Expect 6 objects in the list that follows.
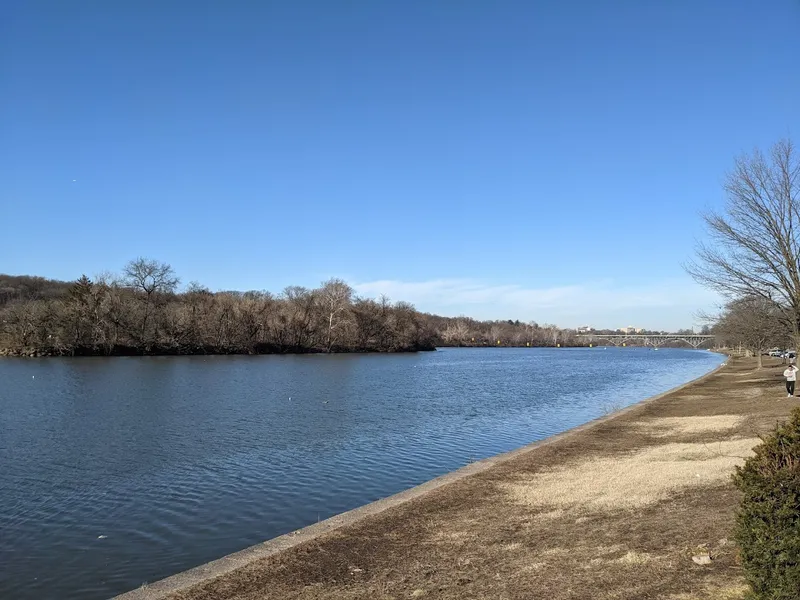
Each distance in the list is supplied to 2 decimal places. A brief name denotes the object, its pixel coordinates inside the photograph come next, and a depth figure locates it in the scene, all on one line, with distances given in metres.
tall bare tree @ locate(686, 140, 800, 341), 23.70
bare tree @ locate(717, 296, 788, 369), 25.88
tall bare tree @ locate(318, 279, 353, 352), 116.38
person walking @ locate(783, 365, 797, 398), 26.61
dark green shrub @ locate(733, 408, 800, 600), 4.78
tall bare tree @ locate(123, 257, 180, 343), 99.12
